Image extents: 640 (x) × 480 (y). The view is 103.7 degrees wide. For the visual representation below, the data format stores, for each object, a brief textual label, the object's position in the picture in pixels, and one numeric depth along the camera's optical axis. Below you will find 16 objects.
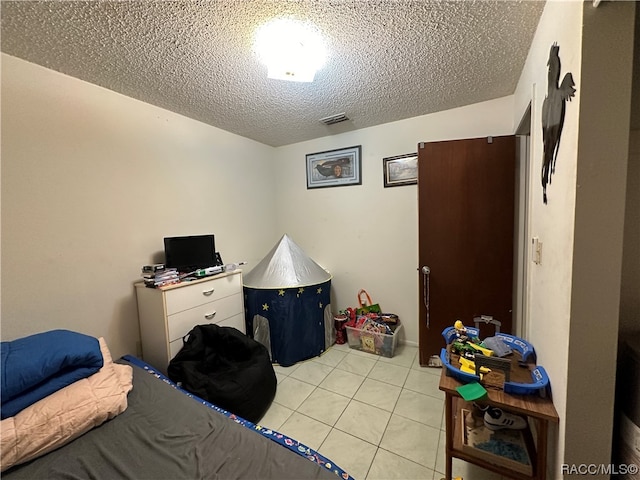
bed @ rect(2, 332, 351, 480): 0.94
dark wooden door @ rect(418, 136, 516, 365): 1.94
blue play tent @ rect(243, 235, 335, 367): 2.37
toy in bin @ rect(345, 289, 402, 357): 2.47
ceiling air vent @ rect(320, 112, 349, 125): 2.39
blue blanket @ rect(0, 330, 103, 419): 1.05
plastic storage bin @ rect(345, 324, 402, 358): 2.45
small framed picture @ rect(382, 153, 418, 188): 2.50
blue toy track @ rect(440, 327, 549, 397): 1.00
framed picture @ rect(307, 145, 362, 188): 2.81
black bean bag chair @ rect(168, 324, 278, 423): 1.61
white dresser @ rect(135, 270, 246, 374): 1.81
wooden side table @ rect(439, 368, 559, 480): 0.94
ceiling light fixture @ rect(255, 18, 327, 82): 1.30
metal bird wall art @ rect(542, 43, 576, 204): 0.89
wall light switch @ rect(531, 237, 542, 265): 1.23
